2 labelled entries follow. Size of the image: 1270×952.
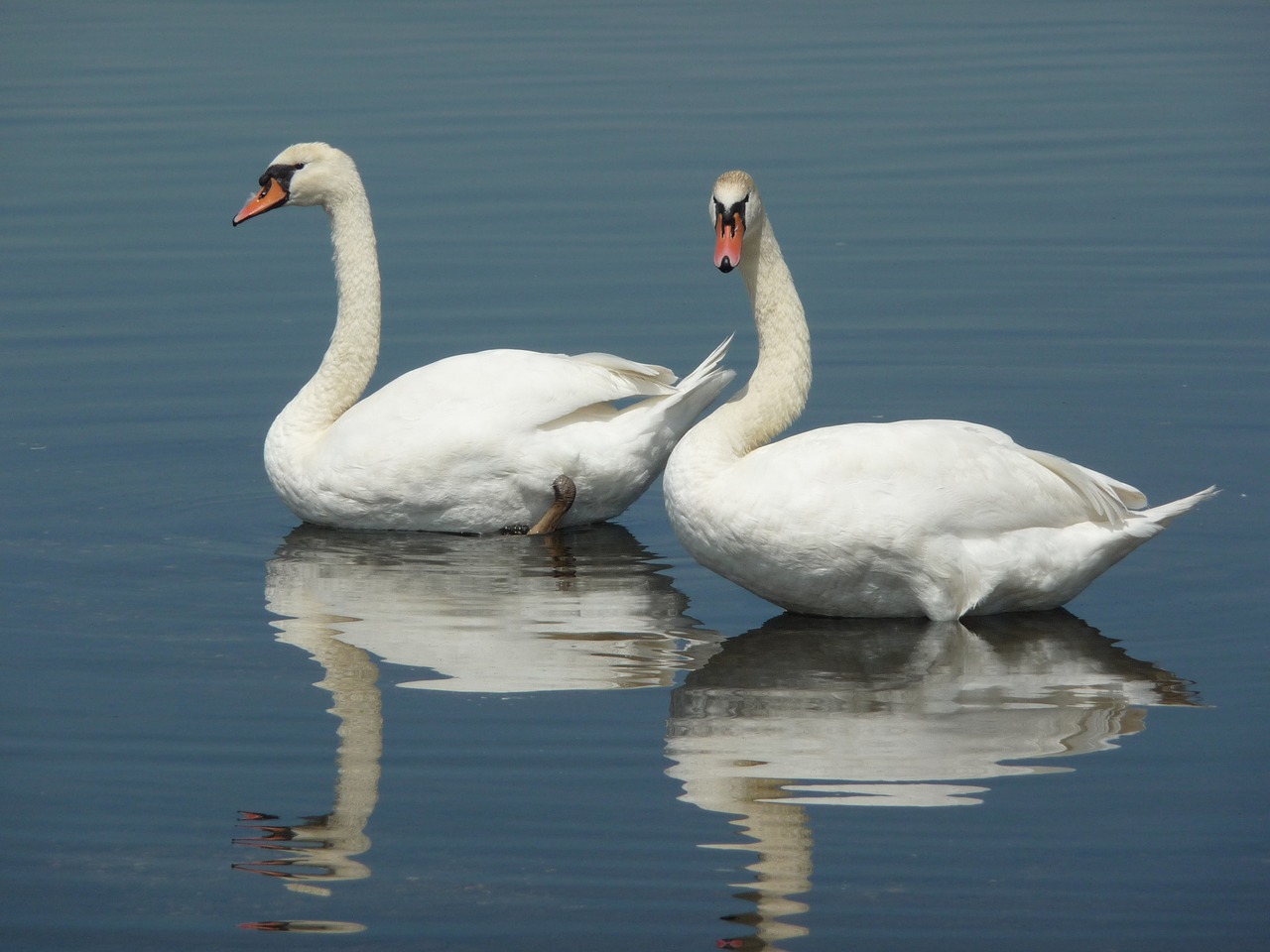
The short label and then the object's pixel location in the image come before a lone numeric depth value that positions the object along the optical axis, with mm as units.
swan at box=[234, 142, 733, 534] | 19125
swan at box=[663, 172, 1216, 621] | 15680
